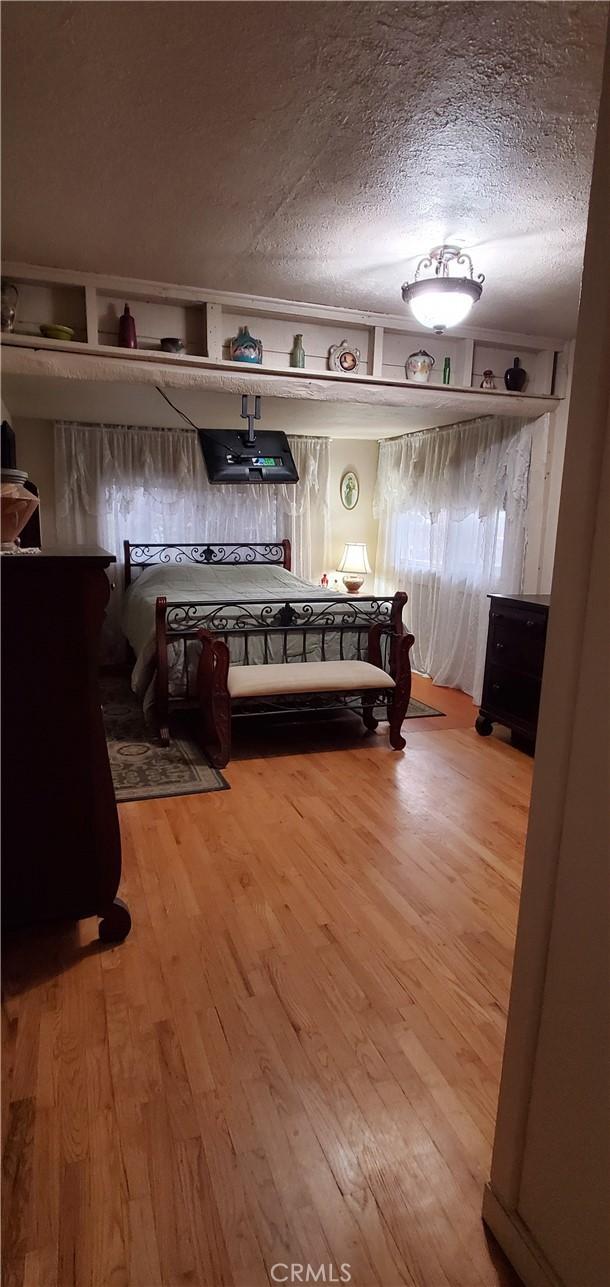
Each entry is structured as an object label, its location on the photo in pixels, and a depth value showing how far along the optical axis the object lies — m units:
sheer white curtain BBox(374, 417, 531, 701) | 4.39
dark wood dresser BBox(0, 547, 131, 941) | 1.70
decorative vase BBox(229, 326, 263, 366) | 3.27
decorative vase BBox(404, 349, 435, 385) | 3.59
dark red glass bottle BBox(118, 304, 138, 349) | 3.06
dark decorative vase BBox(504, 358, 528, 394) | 3.84
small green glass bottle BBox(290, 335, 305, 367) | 3.40
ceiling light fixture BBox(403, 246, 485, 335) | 2.49
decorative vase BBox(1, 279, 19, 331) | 2.86
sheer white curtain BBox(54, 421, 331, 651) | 5.32
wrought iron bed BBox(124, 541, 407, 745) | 3.59
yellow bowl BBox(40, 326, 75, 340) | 2.93
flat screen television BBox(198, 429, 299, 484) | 5.29
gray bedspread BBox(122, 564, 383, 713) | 3.65
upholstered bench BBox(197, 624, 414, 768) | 3.30
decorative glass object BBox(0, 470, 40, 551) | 1.62
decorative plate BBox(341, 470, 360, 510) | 6.33
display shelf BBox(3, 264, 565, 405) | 2.99
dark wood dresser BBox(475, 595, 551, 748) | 3.50
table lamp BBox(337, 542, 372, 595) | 5.99
